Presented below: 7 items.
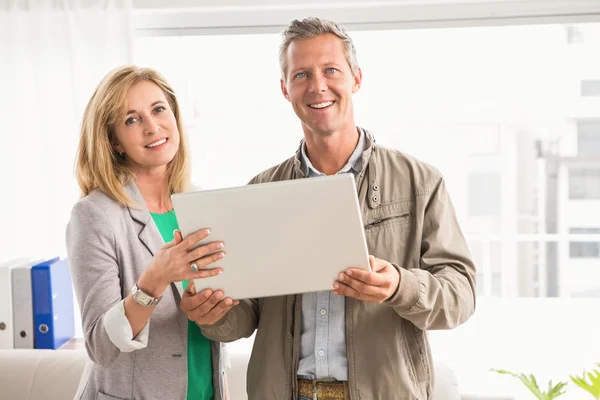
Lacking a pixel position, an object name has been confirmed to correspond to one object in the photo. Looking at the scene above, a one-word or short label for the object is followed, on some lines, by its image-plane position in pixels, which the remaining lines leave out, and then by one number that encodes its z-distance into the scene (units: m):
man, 1.58
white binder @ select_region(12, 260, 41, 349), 3.01
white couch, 2.68
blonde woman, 1.63
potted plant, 2.30
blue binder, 3.01
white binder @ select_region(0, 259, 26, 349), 3.00
